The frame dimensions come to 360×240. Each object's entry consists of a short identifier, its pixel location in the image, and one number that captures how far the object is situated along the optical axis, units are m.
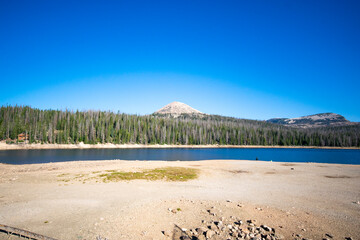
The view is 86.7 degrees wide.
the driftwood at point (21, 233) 7.92
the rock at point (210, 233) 9.04
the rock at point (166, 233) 9.34
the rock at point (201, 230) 9.44
